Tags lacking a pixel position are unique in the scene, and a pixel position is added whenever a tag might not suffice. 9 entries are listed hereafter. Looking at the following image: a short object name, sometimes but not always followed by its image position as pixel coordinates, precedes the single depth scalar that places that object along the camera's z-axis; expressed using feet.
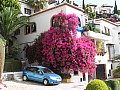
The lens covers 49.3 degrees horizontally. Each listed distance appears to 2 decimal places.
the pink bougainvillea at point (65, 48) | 44.73
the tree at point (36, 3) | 68.07
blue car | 39.97
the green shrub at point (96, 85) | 25.94
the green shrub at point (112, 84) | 31.79
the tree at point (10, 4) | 55.22
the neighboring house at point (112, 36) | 65.12
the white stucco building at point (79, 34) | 49.44
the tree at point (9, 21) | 49.01
